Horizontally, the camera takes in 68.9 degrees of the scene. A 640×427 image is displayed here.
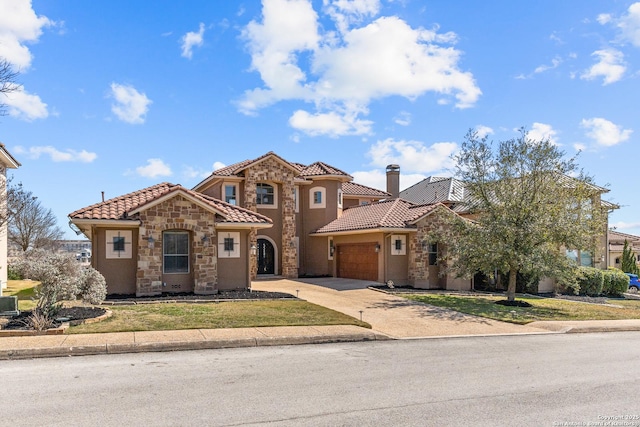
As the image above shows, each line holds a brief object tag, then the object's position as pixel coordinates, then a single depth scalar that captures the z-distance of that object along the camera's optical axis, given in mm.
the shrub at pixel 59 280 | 11078
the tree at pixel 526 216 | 17828
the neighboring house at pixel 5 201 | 16009
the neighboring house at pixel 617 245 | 46500
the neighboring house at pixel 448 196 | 28797
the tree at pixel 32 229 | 35269
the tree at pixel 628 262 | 36312
